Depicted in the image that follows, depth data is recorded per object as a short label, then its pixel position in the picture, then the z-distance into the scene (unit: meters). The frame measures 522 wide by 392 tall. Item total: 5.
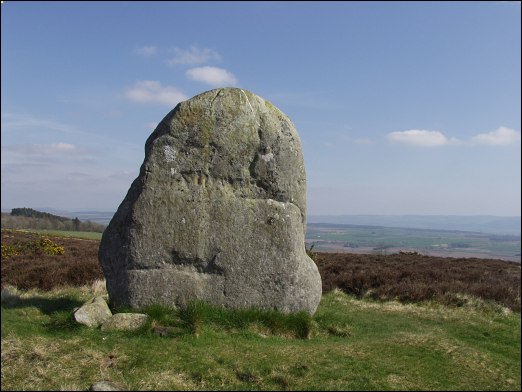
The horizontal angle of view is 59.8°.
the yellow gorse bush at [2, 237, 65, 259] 25.25
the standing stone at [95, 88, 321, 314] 11.21
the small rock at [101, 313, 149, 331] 9.98
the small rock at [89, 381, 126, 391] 6.61
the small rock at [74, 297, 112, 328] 10.14
